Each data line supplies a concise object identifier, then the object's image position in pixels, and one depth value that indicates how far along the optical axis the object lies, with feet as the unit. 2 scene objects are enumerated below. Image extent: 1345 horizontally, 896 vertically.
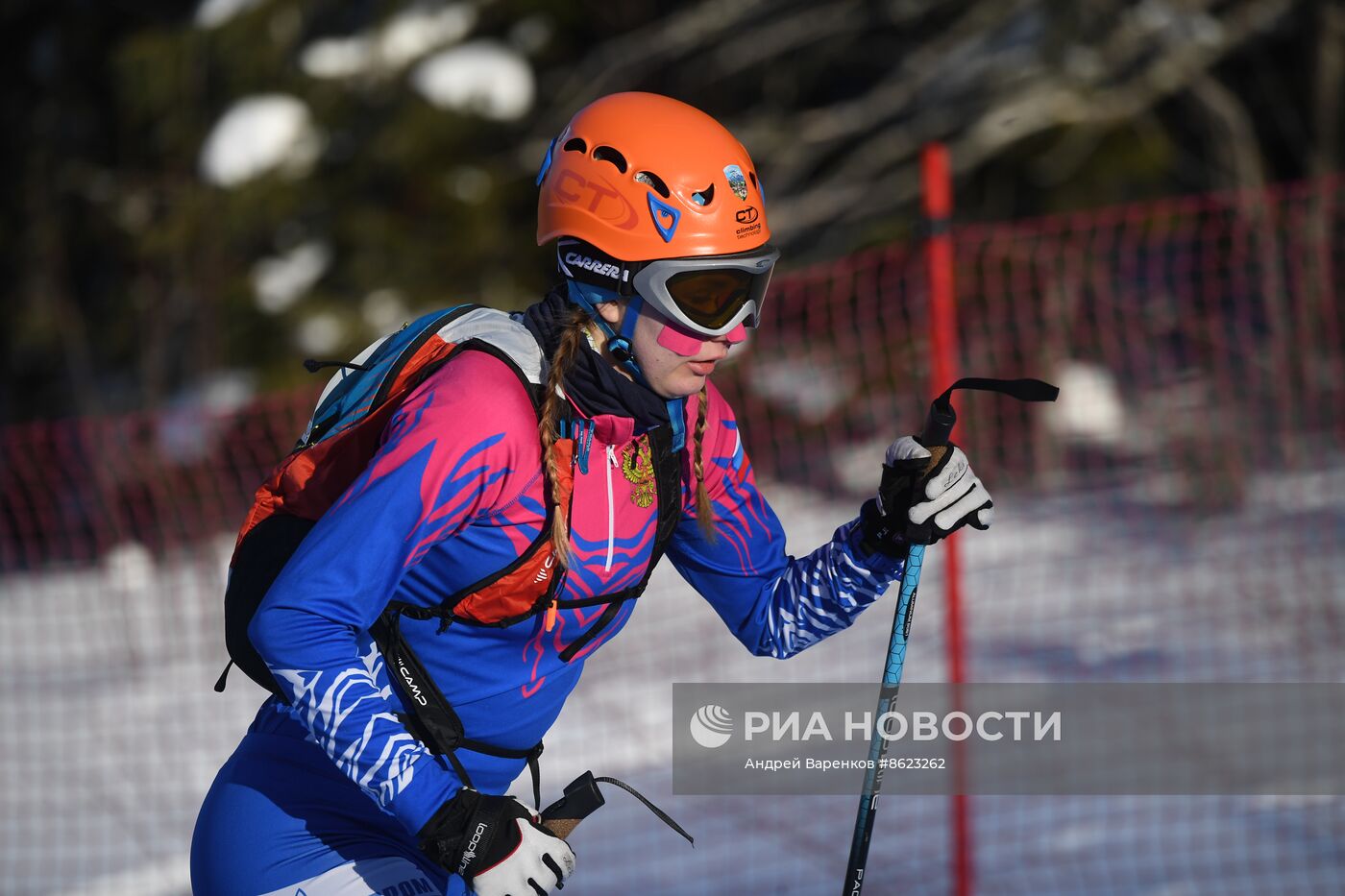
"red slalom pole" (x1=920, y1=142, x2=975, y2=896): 37.68
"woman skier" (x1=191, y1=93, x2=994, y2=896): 32.54
